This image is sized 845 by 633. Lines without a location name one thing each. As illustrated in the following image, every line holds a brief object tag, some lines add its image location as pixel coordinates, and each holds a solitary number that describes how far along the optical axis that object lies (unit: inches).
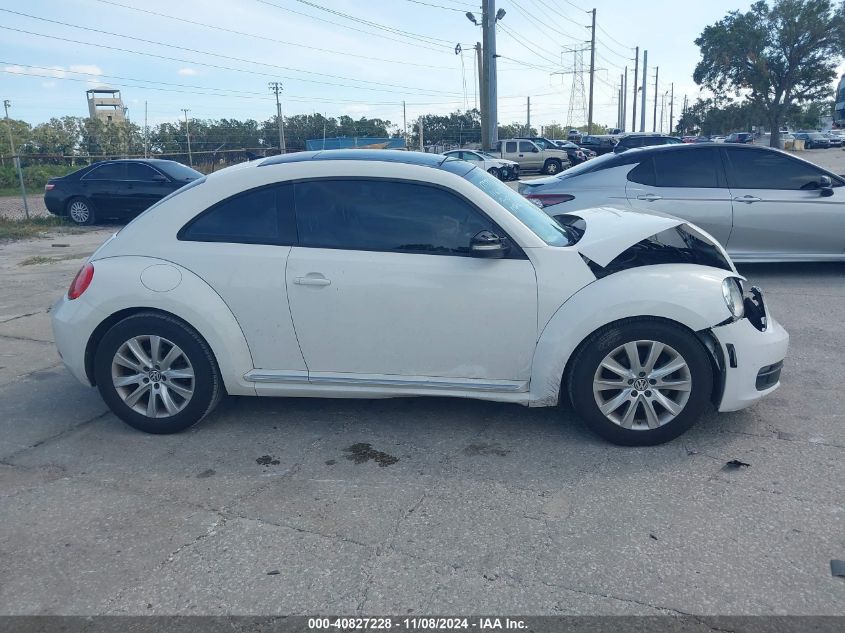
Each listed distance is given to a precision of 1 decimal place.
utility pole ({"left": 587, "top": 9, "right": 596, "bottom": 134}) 2372.0
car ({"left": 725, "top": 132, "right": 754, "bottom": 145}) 2110.6
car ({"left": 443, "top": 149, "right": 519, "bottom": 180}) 1170.0
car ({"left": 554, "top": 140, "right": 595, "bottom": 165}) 1408.7
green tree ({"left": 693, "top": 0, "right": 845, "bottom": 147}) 1572.3
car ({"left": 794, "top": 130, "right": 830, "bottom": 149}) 2257.6
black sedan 619.8
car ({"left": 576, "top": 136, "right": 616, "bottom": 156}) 1658.5
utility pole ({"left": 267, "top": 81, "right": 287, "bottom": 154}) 1440.5
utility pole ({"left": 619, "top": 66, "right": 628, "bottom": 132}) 3438.7
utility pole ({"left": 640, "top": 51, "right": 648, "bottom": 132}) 2933.1
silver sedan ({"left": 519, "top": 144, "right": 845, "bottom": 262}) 309.6
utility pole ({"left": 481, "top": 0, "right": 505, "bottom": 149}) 1235.9
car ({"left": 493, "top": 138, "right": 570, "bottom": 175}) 1380.4
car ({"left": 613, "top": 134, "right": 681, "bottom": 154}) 1074.1
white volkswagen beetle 152.0
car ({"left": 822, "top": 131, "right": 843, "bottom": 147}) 2295.5
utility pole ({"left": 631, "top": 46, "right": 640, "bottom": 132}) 3110.2
